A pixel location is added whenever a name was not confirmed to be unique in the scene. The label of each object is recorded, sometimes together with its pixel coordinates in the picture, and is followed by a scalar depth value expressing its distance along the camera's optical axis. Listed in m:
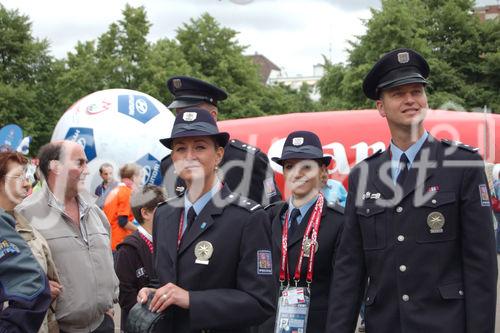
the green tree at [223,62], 40.19
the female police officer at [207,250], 3.07
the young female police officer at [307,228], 4.57
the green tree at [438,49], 35.26
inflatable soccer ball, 12.99
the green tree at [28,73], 37.28
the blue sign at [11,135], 15.12
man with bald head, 4.47
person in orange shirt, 8.93
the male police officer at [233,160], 5.41
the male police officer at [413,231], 3.21
